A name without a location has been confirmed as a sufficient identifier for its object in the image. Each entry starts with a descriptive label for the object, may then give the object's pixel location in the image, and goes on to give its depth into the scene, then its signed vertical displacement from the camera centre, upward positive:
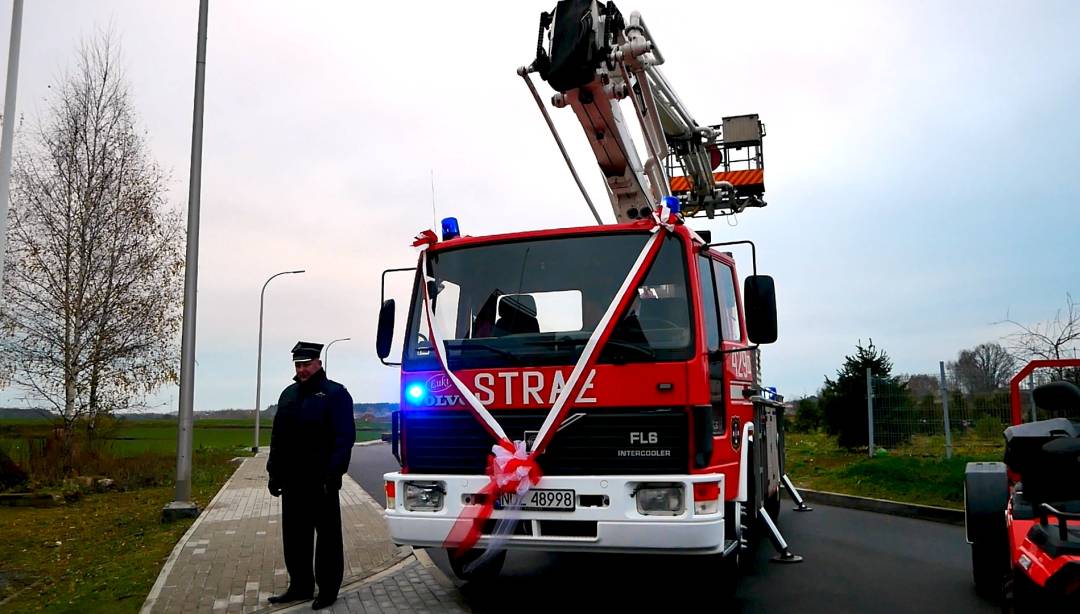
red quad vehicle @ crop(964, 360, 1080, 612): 3.70 -0.62
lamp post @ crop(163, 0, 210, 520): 11.09 +0.47
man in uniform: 6.14 -0.49
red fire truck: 5.21 +0.09
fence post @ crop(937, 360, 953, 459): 13.70 -0.50
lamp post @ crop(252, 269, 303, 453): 34.03 +0.70
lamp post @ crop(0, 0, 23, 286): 7.71 +2.70
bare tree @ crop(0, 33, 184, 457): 18.39 +3.05
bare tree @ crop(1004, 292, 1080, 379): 11.49 +0.68
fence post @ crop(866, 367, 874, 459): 15.47 -0.14
